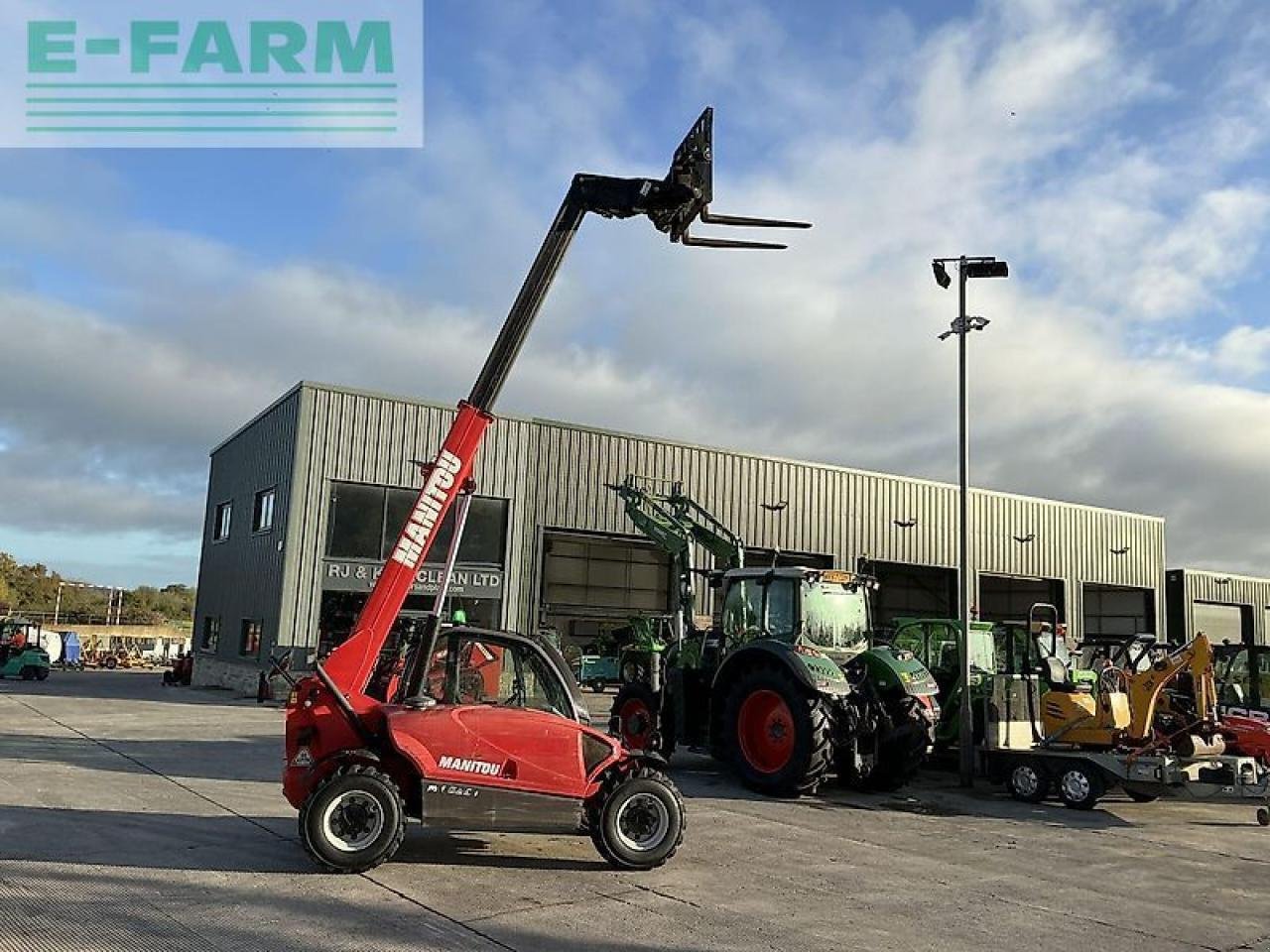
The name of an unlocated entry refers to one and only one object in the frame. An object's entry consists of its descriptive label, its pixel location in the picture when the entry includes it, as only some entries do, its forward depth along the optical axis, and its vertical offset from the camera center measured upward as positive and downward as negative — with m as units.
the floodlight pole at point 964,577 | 13.21 +0.77
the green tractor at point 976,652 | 14.61 -0.18
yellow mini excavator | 11.55 -0.78
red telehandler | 7.34 -0.84
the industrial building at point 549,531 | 26.06 +2.88
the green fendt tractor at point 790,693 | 11.63 -0.71
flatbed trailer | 10.88 -1.38
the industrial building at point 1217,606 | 43.47 +1.79
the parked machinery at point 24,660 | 30.78 -1.69
